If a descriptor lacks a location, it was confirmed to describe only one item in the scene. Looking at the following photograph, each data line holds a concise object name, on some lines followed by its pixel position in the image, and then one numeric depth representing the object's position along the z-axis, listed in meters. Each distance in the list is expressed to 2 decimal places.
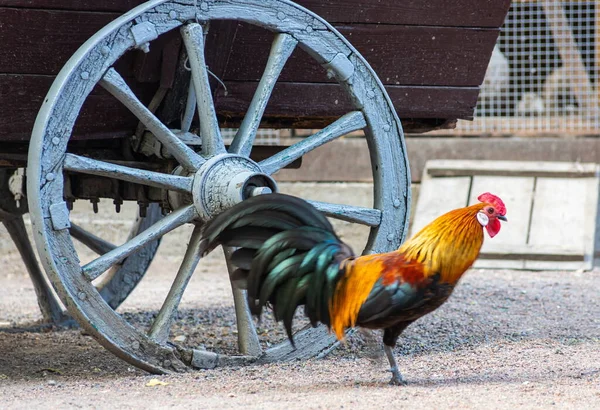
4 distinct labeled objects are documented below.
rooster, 6.49
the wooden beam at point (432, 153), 16.27
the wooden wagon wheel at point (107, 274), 10.33
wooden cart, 6.60
